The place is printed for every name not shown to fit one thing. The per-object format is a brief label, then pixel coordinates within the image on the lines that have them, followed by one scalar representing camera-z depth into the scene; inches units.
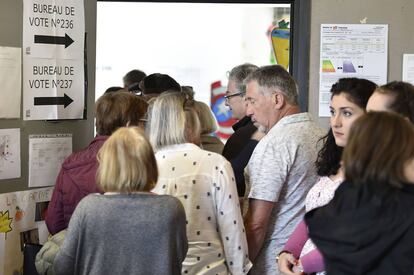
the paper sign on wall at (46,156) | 207.3
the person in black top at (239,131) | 197.8
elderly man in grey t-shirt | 165.8
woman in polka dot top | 157.7
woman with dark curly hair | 148.9
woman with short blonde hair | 138.3
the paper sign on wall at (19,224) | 199.2
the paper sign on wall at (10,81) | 194.0
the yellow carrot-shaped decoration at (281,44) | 293.7
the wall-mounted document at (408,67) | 263.2
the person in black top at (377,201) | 112.2
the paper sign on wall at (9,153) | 196.3
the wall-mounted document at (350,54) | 261.7
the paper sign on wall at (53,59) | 202.8
